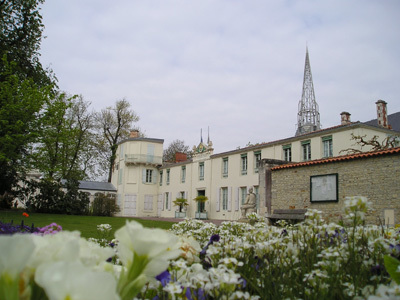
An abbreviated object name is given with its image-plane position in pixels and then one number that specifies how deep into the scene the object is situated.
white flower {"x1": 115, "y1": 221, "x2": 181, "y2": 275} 0.83
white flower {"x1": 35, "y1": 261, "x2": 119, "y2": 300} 0.63
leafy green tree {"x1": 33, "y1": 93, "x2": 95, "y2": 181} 20.88
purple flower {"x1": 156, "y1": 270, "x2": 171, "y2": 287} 1.27
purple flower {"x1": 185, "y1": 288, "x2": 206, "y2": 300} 1.42
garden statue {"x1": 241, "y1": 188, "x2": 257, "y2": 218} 21.47
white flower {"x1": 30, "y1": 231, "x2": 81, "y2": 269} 0.76
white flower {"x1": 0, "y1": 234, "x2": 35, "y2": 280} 0.70
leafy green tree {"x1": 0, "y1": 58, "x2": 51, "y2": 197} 18.94
